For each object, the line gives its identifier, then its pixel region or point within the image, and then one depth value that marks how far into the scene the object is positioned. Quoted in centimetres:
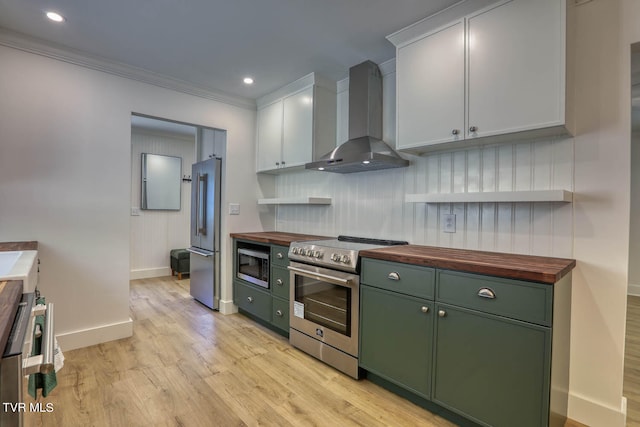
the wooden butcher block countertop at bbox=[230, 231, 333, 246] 300
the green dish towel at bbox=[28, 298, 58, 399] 99
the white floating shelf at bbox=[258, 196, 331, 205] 326
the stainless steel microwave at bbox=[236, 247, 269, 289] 318
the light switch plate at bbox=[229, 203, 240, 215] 370
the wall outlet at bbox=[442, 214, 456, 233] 238
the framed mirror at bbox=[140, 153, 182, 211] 533
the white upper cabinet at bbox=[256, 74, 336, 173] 315
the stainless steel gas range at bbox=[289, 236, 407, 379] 228
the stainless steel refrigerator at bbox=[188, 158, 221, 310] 371
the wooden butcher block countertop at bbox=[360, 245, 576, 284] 151
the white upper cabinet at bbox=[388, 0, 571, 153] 171
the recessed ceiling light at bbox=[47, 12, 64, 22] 216
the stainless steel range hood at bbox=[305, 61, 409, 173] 263
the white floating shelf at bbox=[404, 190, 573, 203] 180
